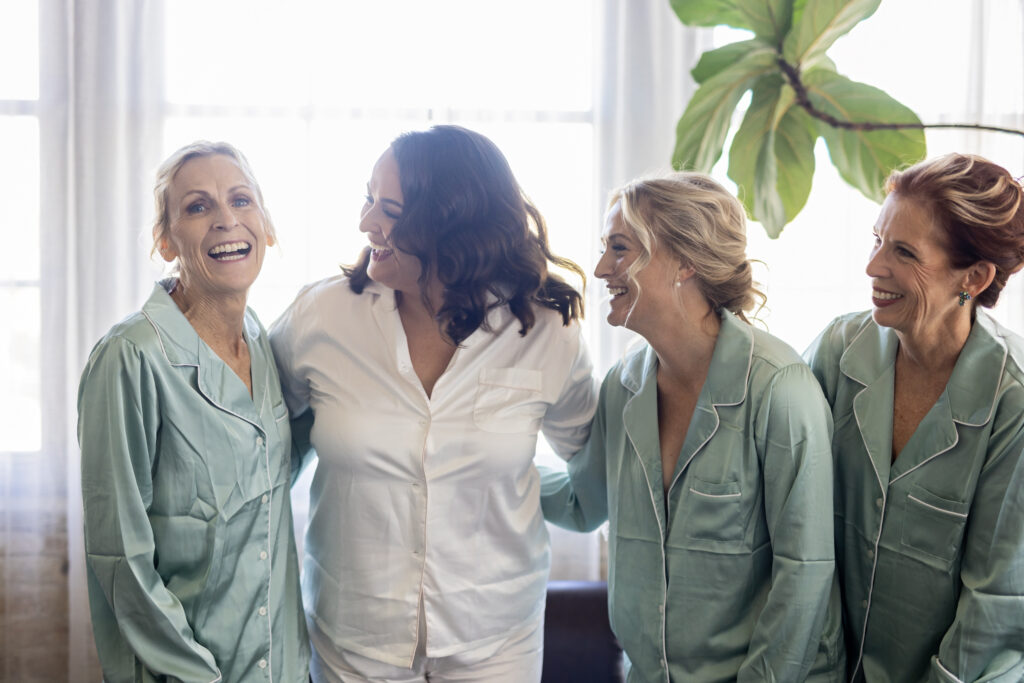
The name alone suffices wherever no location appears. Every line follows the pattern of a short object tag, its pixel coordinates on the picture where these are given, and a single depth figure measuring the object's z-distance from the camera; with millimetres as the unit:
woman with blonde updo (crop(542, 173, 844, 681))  1499
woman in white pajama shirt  1608
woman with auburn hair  1420
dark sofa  2500
